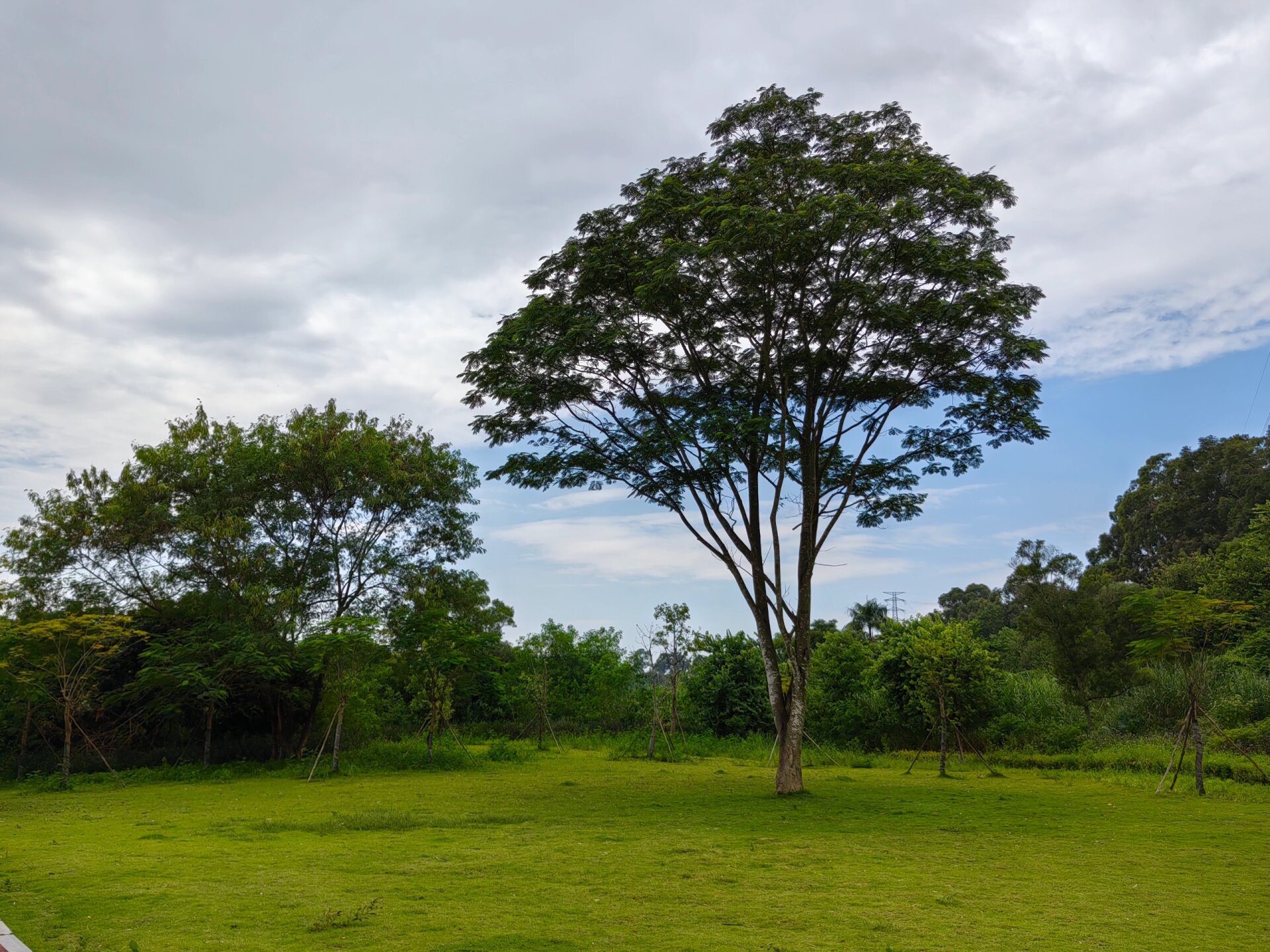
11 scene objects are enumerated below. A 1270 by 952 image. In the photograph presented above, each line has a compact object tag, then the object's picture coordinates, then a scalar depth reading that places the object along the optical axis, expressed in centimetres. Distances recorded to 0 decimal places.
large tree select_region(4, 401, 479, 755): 2166
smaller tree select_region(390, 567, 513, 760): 2222
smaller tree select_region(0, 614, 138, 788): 1852
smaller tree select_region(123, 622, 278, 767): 2008
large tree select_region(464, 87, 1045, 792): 1351
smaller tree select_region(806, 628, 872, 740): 2727
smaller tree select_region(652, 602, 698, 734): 2511
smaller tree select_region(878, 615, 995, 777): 2092
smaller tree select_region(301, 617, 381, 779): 1969
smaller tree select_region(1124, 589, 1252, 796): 1442
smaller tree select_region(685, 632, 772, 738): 2995
